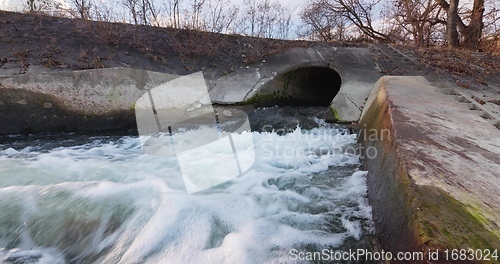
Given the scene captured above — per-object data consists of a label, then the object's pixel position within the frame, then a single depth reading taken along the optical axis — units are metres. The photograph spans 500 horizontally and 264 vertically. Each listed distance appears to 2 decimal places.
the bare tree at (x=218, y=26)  9.58
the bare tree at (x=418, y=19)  15.05
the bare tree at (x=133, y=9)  9.86
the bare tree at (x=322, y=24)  17.22
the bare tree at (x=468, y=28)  12.36
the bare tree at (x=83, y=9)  9.10
